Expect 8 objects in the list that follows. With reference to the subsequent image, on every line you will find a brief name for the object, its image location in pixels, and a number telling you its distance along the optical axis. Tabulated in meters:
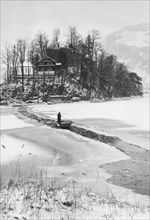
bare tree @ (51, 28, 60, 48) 106.12
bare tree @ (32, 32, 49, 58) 103.99
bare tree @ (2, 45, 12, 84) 98.31
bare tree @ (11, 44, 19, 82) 96.81
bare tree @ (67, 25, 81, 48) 101.88
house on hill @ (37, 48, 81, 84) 93.75
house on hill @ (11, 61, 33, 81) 96.86
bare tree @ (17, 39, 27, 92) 95.26
